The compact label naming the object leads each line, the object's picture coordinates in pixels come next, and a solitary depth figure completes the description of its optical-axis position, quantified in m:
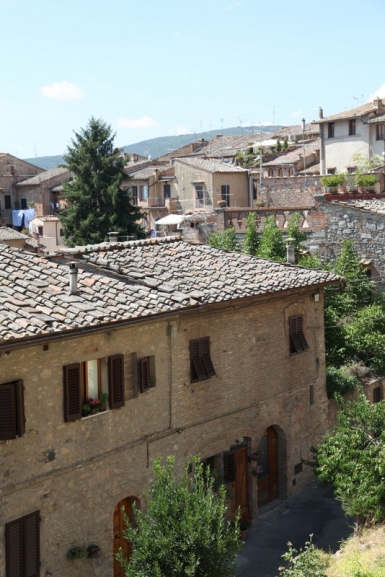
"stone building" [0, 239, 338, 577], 13.66
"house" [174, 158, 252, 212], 52.03
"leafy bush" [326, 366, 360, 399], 22.12
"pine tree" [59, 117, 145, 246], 44.44
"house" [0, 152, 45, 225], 67.19
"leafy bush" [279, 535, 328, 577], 12.83
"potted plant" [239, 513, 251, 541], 18.03
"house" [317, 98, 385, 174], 48.97
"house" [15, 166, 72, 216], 65.19
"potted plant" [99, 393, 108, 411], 15.09
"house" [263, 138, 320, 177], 53.53
